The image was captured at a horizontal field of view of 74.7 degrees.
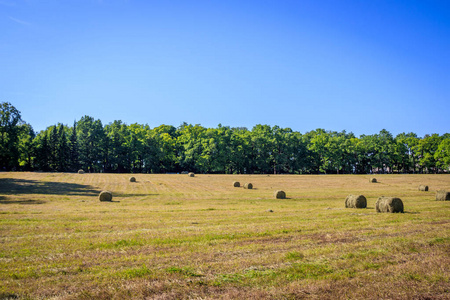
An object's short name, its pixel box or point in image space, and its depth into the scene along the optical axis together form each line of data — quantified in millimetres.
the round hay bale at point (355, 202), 23406
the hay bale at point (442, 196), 28484
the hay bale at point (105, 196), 28984
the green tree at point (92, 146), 94125
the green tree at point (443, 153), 95188
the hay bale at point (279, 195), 34094
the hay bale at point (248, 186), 48362
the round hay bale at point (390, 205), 19984
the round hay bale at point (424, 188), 43294
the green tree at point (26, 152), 88250
